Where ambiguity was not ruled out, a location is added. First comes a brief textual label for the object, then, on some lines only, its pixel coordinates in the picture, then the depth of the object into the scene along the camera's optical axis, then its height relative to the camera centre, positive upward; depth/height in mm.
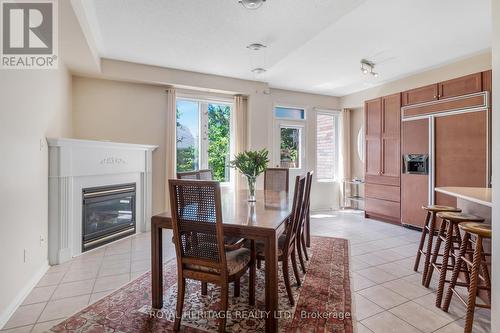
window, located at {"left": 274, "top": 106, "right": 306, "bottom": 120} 5926 +1204
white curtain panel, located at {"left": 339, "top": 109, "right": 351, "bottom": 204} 6398 +489
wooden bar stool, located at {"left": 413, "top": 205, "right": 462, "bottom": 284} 2550 -534
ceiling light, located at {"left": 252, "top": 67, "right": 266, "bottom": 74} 3902 +1405
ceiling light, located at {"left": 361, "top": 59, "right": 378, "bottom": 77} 4227 +1642
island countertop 2082 -252
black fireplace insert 3486 -674
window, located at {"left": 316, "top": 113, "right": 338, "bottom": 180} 6387 +510
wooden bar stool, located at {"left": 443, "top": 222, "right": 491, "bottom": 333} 1771 -740
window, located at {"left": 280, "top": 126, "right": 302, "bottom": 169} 5965 +442
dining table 1798 -447
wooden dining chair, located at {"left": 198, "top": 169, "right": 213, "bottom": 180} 3354 -104
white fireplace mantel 3098 -143
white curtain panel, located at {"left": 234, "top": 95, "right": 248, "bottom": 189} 5156 +704
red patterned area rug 1907 -1135
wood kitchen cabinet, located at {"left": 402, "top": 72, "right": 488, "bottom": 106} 3688 +1165
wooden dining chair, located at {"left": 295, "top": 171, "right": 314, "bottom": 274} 2729 -714
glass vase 2893 -237
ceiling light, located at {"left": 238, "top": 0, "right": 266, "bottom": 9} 2400 +1470
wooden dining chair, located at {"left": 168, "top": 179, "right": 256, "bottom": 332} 1781 -506
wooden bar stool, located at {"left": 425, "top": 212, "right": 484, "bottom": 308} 2188 -637
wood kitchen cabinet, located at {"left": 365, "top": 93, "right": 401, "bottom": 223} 4766 +157
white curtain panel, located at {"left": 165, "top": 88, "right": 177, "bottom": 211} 4617 +493
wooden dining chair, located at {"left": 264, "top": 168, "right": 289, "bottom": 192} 3826 -185
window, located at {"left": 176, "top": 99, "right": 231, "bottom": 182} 4910 +567
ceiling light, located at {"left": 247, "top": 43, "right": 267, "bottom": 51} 3317 +1502
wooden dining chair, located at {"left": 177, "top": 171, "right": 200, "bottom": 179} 2966 -101
